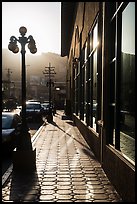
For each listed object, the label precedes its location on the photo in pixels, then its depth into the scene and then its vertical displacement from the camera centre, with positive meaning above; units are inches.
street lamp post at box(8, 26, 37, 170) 357.4 -51.1
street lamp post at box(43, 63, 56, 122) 1272.0 -74.4
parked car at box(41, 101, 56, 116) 1940.2 -73.6
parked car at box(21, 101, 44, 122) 1249.1 -61.7
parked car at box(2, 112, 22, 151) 457.4 -46.4
